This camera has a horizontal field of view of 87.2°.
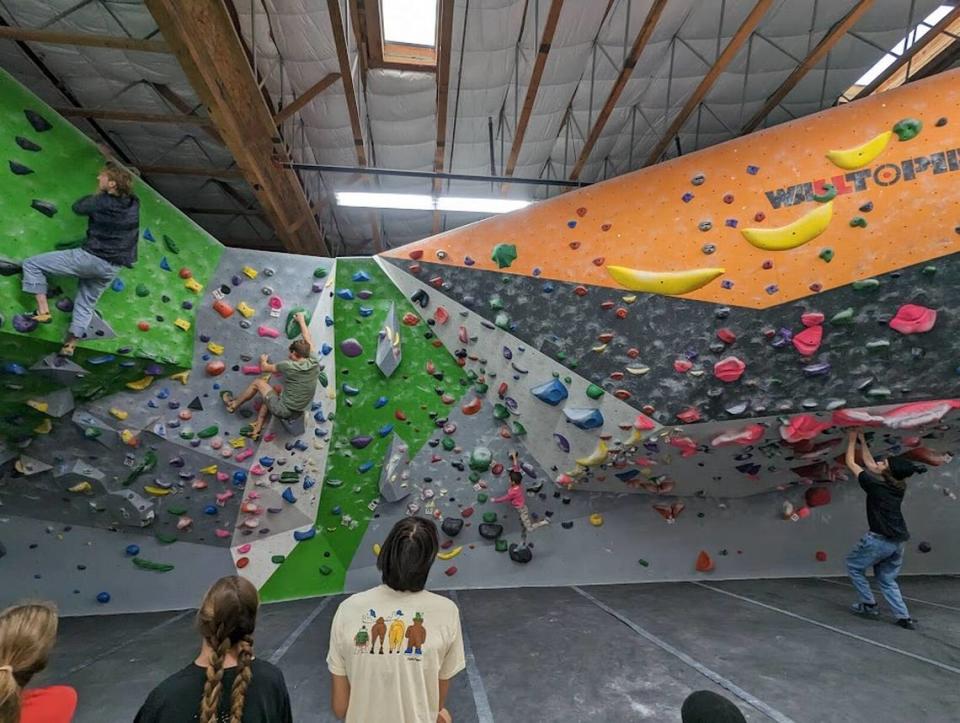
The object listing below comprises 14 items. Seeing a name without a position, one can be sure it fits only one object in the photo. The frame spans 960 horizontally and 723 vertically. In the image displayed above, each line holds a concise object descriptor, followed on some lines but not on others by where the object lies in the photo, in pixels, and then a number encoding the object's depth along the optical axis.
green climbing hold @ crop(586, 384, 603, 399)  3.94
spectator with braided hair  0.99
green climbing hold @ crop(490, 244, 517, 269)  4.19
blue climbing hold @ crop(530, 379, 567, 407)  4.11
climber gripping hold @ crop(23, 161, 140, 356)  2.97
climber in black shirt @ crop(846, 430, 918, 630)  3.44
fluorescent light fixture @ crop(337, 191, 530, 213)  5.45
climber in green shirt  4.11
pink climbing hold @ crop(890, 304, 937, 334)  3.18
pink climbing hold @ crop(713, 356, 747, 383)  3.54
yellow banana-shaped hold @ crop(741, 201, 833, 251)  3.36
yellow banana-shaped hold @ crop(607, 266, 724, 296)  3.59
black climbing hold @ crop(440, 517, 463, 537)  4.82
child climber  4.74
